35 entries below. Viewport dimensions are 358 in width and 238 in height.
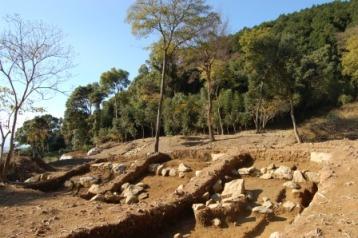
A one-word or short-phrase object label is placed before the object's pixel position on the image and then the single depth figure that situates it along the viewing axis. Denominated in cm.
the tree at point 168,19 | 1738
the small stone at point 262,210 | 707
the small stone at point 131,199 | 887
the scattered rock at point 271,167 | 960
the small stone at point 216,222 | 679
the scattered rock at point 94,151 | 2582
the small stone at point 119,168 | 1177
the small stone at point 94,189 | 969
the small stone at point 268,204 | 729
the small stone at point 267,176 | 921
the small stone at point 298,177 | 866
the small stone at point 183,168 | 1035
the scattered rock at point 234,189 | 798
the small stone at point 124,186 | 1000
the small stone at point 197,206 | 706
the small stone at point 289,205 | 709
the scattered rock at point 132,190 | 935
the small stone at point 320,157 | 932
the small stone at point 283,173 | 900
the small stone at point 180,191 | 796
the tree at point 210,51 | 2078
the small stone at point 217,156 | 1122
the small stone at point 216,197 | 794
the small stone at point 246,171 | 965
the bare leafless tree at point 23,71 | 1396
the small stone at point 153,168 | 1109
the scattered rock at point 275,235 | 524
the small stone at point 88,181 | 1129
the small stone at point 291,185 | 827
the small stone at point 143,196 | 917
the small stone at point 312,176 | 847
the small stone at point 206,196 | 814
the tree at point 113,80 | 4309
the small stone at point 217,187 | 868
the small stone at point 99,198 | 889
